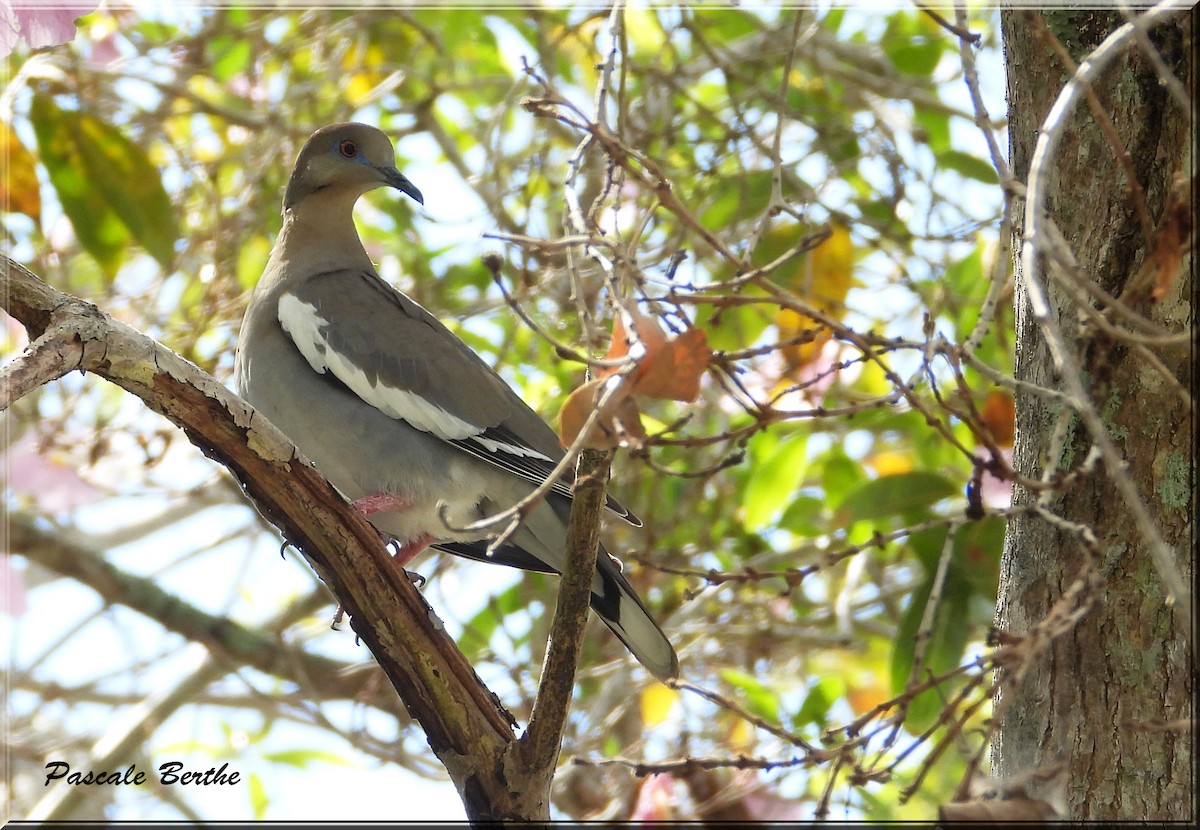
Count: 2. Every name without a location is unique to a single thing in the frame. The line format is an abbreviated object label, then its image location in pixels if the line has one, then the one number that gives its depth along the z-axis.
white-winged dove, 6.11
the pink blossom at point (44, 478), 7.82
